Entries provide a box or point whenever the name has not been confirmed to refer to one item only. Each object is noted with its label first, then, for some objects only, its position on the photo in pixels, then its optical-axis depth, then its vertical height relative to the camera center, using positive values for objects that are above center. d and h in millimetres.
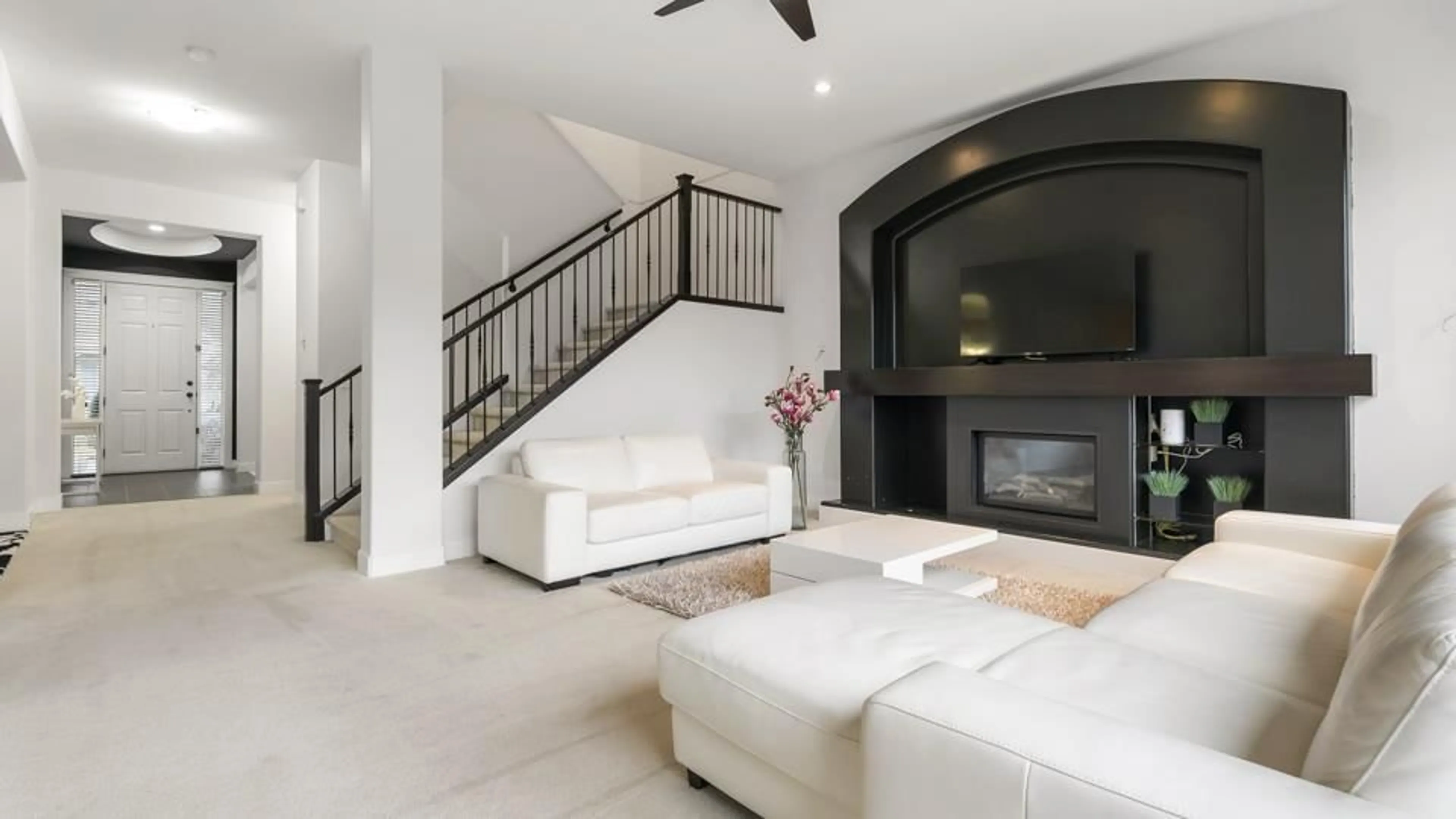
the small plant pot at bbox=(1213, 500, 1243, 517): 3725 -518
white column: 3742 +541
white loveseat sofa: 3572 -517
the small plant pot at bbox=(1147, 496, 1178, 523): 3912 -551
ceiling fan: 2998 +1713
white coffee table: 2818 -584
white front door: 8289 +432
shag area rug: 3125 -856
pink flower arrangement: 5180 +53
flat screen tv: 4070 +631
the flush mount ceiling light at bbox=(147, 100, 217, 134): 4637 +1997
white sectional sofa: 854 -507
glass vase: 5301 -511
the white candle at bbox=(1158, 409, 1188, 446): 3936 -110
